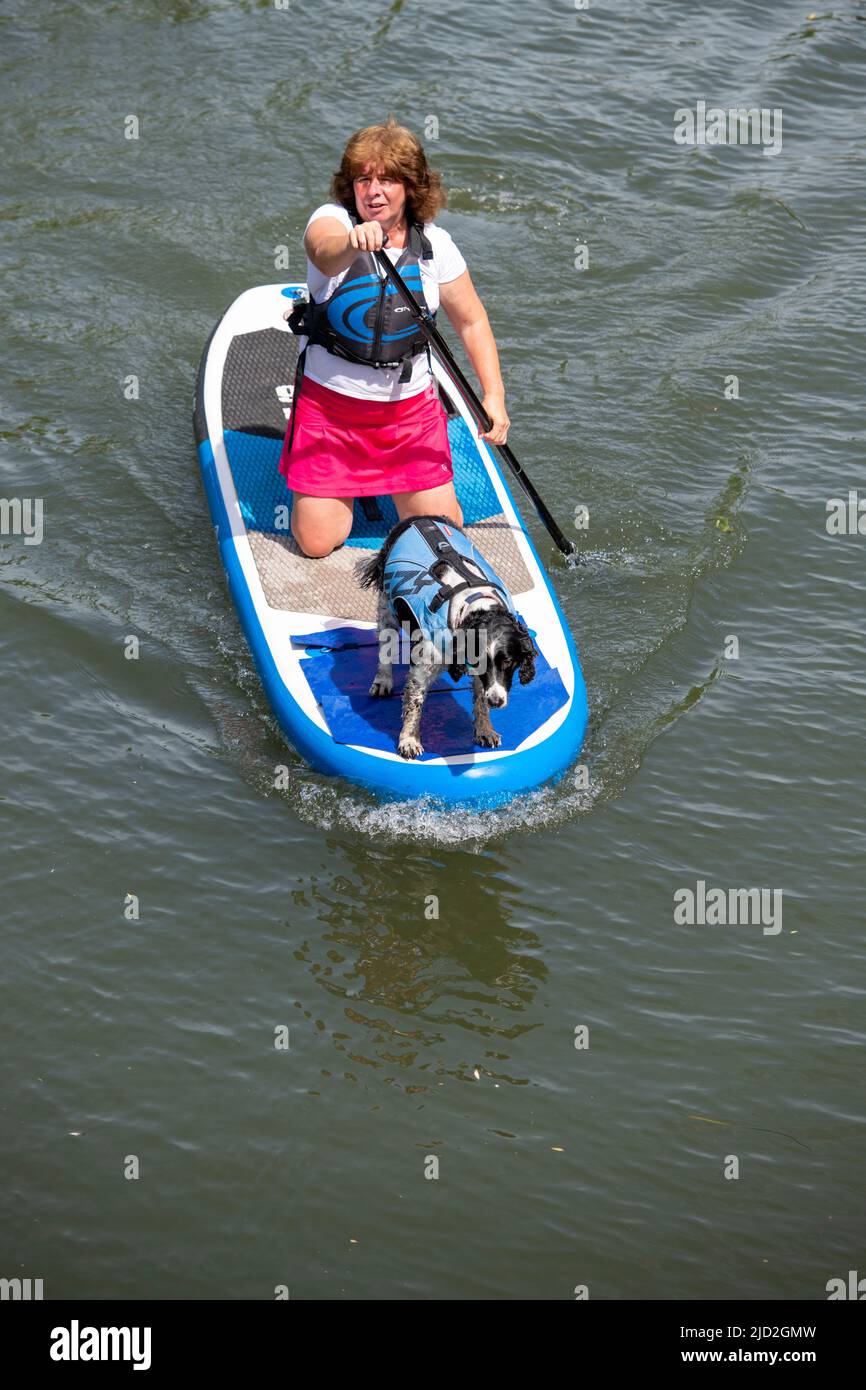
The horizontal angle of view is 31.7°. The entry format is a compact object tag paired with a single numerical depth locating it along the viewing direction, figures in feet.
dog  20.70
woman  22.36
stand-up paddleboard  22.49
